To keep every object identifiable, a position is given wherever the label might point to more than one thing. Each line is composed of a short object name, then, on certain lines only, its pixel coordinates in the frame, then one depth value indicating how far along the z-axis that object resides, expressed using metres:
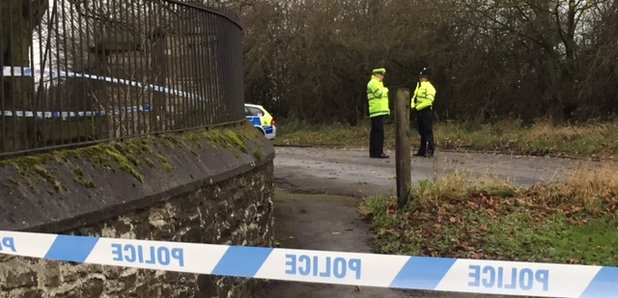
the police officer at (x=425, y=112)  13.90
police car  21.94
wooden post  7.86
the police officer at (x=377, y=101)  13.13
